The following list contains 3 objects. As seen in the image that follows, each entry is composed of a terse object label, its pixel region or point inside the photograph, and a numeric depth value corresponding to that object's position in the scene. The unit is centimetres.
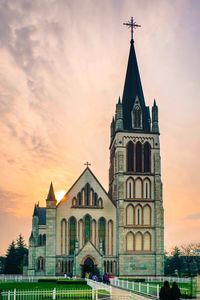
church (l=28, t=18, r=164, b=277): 6881
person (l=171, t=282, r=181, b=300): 2044
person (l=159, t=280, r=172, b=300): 2042
